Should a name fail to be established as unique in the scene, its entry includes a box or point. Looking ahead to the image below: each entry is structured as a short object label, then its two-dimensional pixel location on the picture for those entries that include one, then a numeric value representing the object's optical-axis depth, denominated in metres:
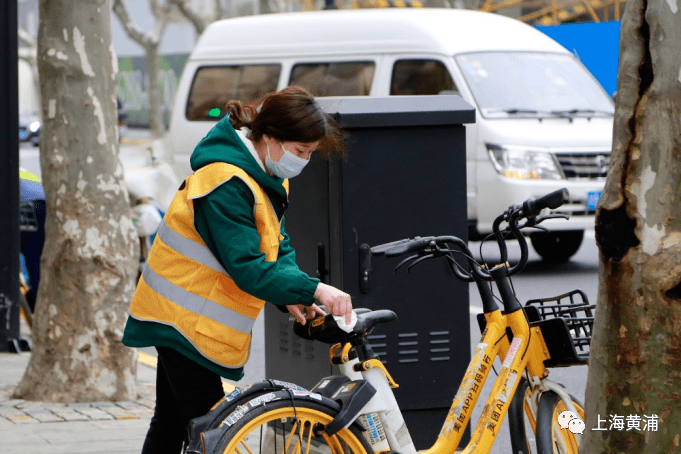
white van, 20.83
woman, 6.27
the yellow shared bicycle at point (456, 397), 6.27
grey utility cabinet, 8.43
